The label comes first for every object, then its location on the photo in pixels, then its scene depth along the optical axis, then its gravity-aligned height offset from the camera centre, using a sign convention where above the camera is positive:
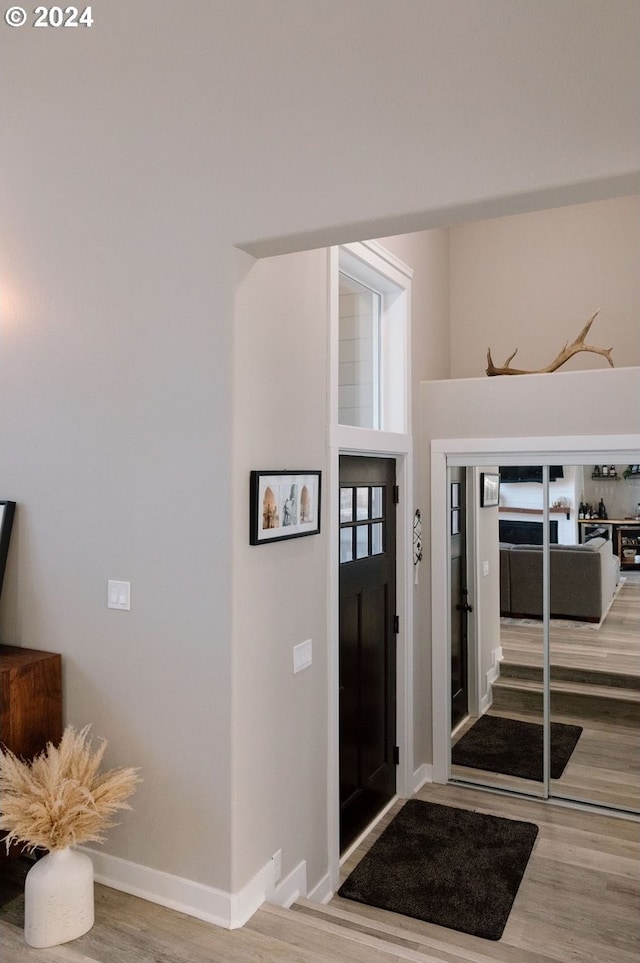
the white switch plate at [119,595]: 2.55 -0.38
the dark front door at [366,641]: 3.33 -0.76
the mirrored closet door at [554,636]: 3.84 -0.82
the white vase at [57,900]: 2.14 -1.26
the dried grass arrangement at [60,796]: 2.14 -0.96
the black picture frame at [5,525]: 2.74 -0.13
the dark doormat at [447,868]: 2.90 -1.72
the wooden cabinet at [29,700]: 2.45 -0.75
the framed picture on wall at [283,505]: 2.43 -0.05
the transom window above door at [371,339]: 3.41 +0.80
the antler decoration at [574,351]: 4.02 +0.80
